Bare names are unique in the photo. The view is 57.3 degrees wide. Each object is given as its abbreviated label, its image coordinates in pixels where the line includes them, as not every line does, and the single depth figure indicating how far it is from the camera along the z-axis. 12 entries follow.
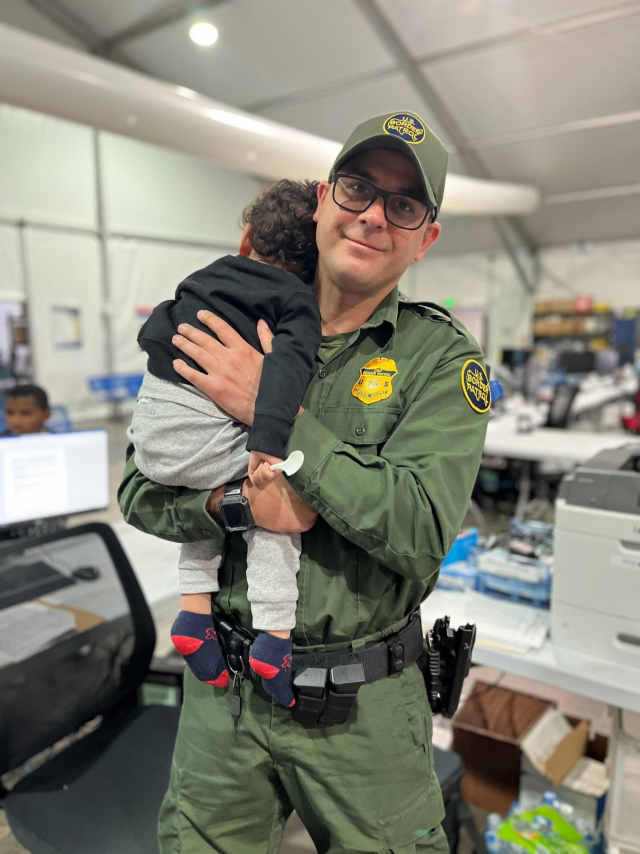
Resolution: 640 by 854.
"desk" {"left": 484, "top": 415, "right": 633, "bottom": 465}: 3.88
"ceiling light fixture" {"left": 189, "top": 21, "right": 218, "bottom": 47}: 6.64
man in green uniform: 0.85
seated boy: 2.58
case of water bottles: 1.56
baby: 0.85
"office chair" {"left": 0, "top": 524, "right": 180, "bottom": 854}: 1.29
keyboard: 1.46
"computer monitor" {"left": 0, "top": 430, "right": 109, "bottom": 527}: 2.08
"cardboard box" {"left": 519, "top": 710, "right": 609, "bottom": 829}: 1.78
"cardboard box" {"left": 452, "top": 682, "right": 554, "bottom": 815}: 1.89
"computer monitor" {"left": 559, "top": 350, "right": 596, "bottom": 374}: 8.59
